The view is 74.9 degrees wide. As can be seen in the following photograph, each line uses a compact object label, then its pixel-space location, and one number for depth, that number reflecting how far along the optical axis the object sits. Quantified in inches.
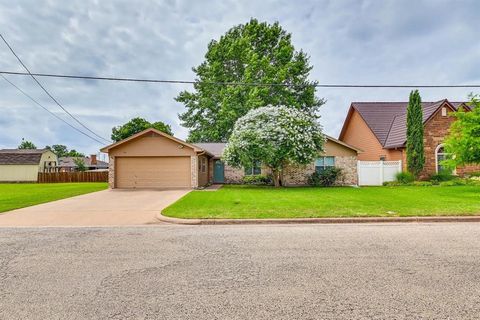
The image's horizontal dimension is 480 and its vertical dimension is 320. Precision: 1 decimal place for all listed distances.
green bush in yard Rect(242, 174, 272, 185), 895.7
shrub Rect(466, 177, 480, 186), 744.2
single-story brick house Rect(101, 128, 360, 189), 801.6
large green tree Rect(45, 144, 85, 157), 3391.2
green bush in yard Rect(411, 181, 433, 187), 756.0
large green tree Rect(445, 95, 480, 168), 585.0
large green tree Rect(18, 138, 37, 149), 2883.9
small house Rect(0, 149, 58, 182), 1430.9
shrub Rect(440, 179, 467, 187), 741.9
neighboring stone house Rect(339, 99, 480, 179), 853.8
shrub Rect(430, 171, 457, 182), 818.2
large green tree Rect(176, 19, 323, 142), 1291.8
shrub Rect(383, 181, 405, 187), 802.8
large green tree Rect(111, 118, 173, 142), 1921.8
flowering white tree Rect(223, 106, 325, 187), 757.3
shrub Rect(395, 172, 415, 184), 810.8
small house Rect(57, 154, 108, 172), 2281.0
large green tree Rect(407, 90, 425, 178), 807.7
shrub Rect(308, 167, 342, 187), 875.4
